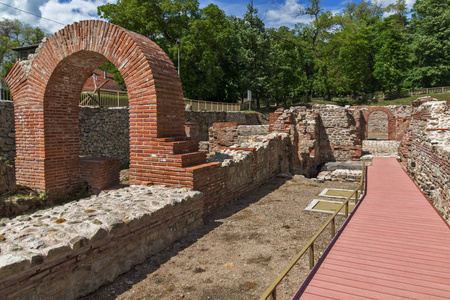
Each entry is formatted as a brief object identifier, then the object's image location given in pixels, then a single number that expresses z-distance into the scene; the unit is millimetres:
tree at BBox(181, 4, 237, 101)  29219
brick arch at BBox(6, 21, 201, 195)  5723
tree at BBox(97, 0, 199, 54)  27547
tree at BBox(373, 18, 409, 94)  39062
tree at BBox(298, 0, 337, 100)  42500
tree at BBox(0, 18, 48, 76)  37500
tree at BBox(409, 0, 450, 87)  37656
